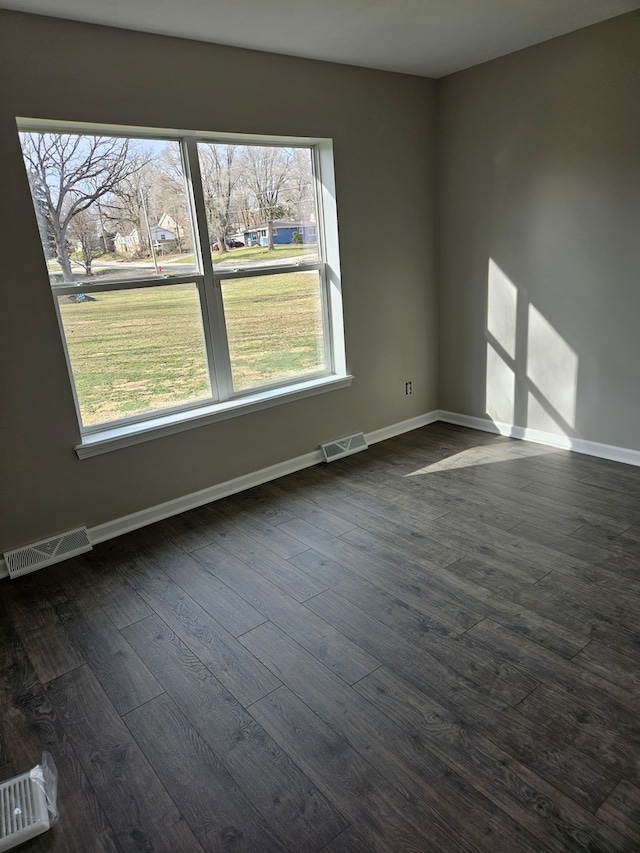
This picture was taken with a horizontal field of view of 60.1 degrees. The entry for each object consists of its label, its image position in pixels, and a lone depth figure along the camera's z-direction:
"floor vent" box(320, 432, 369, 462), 4.05
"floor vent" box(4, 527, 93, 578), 2.83
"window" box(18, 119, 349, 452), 2.92
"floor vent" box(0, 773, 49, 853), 1.53
